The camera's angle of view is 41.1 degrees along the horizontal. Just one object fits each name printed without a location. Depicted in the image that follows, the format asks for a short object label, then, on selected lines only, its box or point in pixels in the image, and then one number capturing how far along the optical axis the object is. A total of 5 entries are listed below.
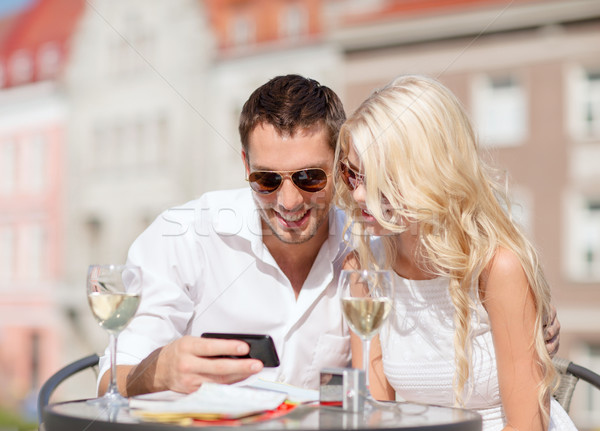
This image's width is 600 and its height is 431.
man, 2.65
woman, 2.25
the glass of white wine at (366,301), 1.79
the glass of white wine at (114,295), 1.85
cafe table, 1.55
